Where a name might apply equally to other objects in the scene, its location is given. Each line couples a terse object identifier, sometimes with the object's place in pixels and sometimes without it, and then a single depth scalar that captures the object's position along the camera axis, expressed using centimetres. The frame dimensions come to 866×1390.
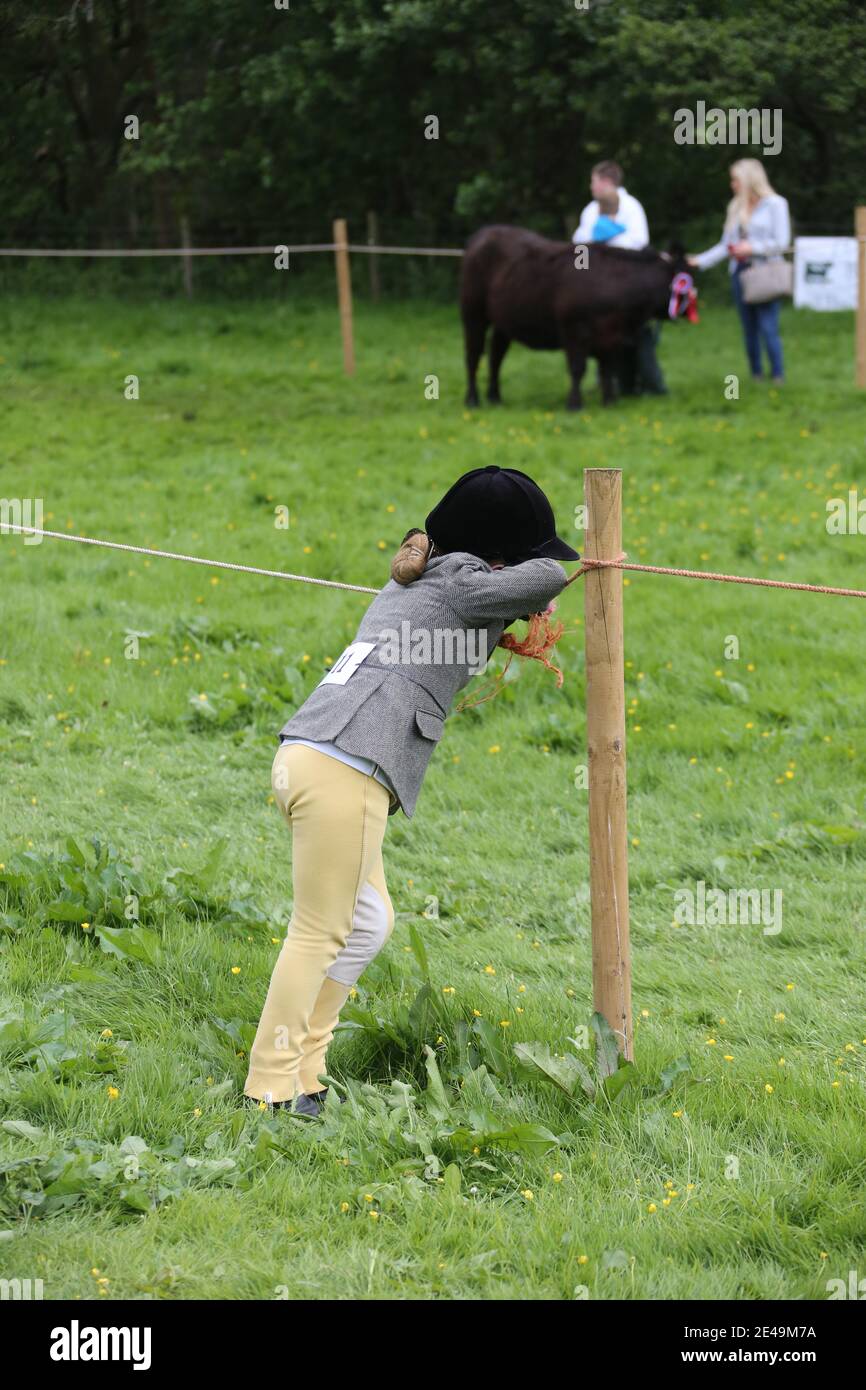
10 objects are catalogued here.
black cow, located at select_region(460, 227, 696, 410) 1258
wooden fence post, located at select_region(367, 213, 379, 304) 1980
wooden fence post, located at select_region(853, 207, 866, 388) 1270
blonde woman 1300
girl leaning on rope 343
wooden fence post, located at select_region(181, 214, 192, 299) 1946
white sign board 1642
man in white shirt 1287
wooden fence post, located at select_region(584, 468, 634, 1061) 365
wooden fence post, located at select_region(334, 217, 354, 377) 1405
